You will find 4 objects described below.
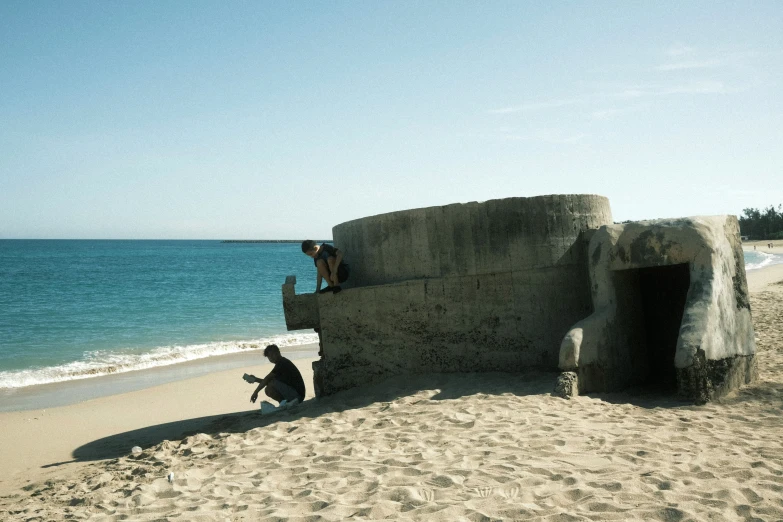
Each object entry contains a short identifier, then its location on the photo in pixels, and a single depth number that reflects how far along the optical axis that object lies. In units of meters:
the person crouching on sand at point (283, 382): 7.84
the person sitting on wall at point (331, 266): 7.54
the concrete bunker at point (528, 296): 6.35
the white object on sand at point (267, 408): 7.24
